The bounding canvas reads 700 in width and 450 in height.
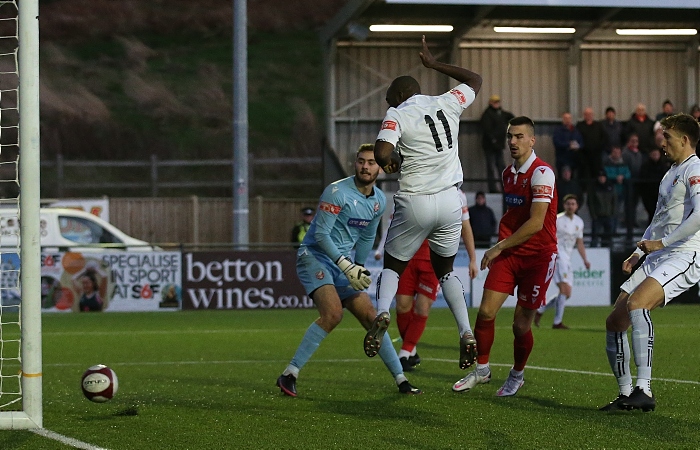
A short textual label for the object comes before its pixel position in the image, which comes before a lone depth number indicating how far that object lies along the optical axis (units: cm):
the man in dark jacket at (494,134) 2555
